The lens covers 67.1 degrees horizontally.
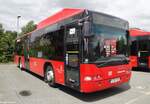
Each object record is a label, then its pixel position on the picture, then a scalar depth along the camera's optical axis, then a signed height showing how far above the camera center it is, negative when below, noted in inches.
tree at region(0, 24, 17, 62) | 584.6 +25.2
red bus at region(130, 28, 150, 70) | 318.4 +3.6
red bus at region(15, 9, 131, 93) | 139.1 -0.1
